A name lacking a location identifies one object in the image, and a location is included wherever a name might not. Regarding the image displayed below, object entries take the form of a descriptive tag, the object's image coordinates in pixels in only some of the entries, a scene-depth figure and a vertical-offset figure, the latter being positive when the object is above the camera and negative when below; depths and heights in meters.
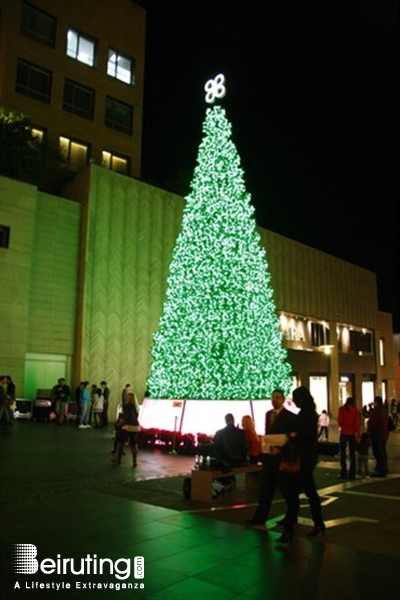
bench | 8.65 -1.44
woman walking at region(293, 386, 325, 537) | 6.66 -0.63
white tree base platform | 15.45 -0.57
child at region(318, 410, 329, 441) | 19.61 -0.90
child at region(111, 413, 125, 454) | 12.46 -0.72
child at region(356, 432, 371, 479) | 12.16 -1.22
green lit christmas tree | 16.36 +2.84
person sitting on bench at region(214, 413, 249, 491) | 9.52 -0.95
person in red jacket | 11.99 -0.79
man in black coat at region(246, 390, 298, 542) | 6.65 -1.00
